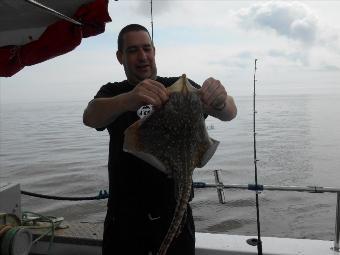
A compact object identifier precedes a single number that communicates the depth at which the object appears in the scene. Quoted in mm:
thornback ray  2363
